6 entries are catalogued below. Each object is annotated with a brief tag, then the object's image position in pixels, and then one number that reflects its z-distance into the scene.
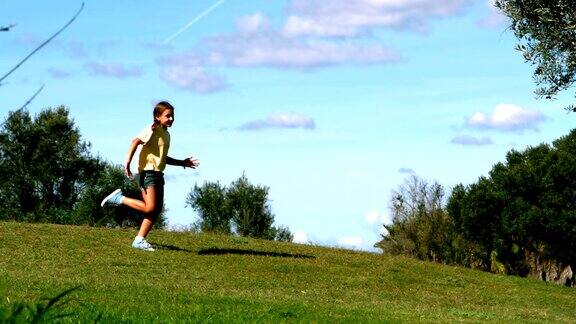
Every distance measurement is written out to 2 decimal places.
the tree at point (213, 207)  60.84
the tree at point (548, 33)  23.92
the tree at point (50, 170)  60.84
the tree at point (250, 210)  59.75
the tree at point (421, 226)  52.47
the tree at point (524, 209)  43.59
